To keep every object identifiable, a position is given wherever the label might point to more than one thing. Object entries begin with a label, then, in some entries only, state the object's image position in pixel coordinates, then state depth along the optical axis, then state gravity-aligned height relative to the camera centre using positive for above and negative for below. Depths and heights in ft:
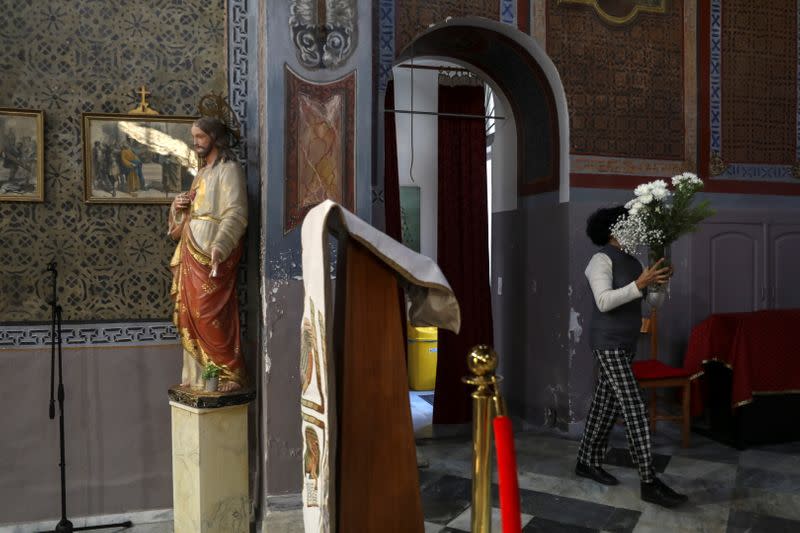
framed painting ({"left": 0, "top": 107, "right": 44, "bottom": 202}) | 12.19 +1.84
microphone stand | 11.60 -2.12
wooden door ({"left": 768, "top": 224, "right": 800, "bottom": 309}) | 18.35 -0.19
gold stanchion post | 6.18 -1.52
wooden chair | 15.66 -2.73
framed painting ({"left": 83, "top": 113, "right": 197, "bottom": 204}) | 12.52 +1.87
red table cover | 15.47 -2.06
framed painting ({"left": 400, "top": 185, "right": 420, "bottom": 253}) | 23.45 +1.51
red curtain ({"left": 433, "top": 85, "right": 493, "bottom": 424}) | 18.94 +0.62
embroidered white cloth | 6.57 -0.41
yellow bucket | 22.84 -3.18
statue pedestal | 11.03 -3.26
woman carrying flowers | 12.19 -1.27
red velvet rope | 5.83 -1.91
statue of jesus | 11.35 -0.03
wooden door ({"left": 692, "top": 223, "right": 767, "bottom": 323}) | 17.80 -0.26
